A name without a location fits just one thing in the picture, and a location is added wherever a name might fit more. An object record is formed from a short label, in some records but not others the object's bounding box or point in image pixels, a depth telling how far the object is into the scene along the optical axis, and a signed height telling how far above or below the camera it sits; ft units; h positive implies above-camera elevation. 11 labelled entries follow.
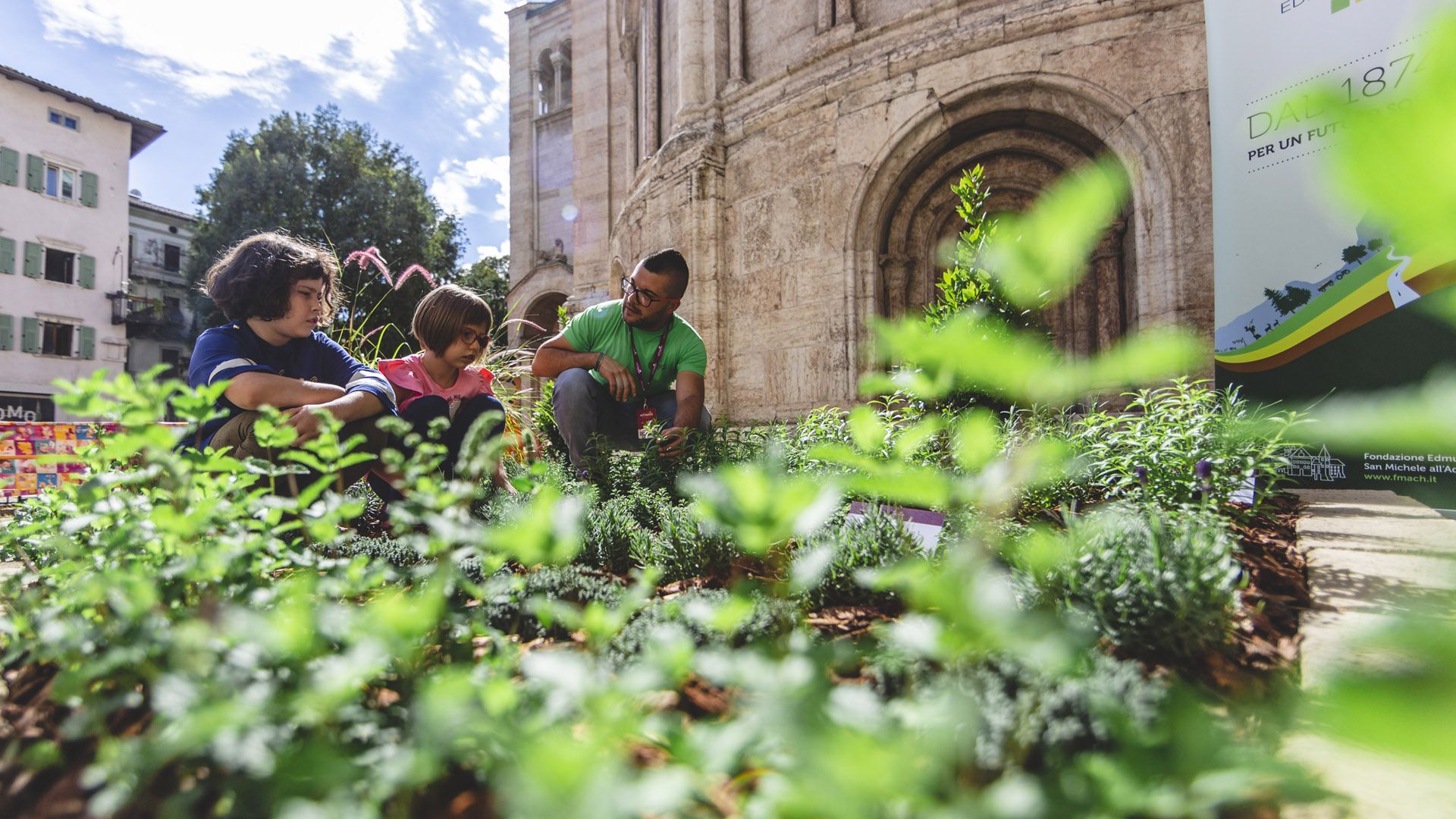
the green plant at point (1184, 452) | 7.45 -0.29
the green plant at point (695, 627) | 4.25 -1.35
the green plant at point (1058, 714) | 2.86 -1.31
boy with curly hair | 7.95 +1.06
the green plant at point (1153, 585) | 4.17 -1.04
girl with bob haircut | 11.07 +1.19
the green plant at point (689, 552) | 6.66 -1.24
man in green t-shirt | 12.29 +1.28
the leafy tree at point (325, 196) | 67.92 +25.17
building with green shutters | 72.28 +22.90
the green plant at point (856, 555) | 5.62 -1.10
